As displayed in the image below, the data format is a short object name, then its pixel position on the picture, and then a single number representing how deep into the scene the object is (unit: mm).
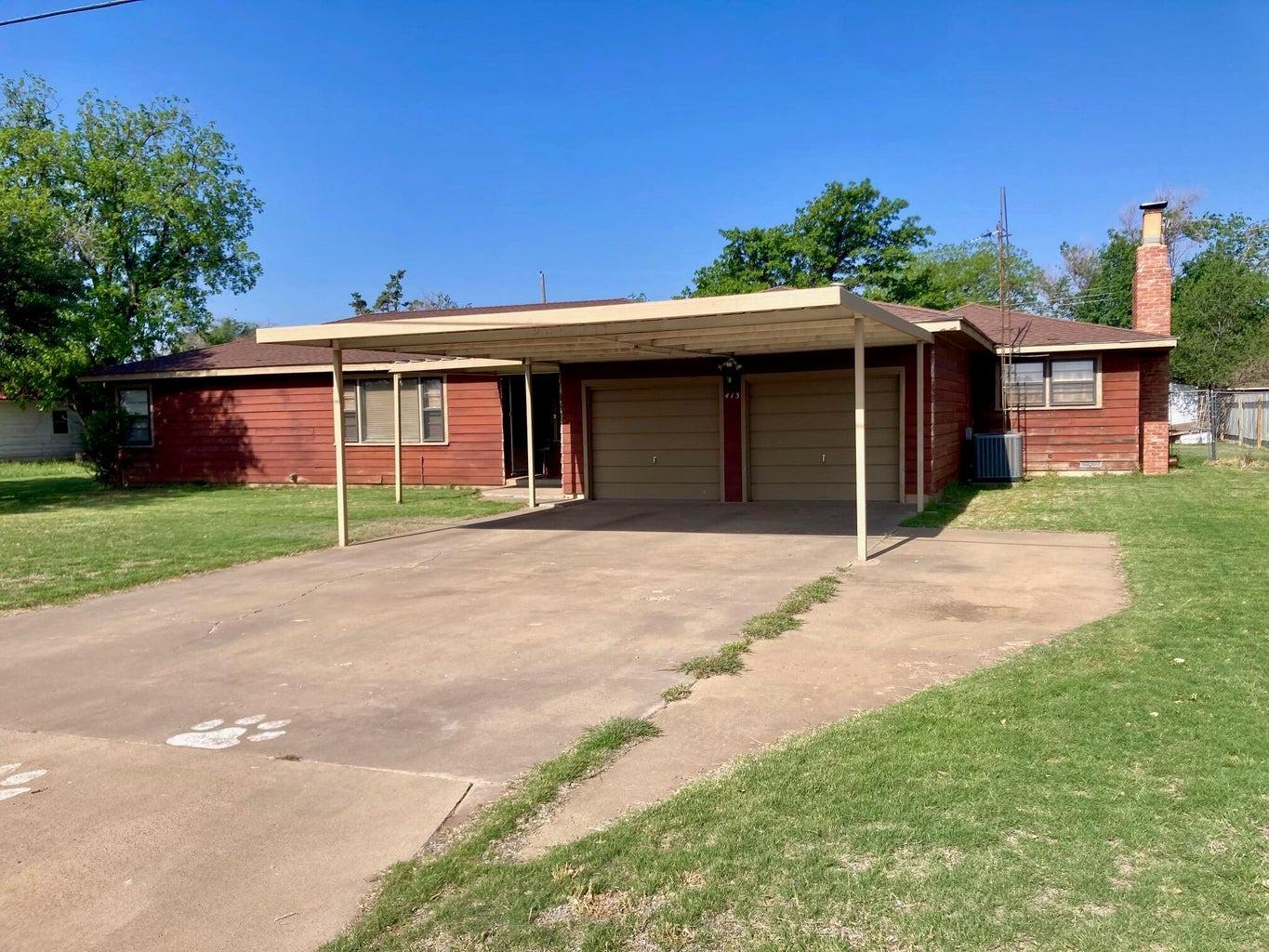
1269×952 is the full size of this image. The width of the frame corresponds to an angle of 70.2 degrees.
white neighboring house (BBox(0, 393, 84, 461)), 31875
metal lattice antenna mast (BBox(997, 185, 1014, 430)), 16172
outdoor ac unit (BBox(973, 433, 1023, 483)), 15172
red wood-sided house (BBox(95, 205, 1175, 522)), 9844
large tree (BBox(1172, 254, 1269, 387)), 35281
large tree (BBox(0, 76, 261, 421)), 24594
